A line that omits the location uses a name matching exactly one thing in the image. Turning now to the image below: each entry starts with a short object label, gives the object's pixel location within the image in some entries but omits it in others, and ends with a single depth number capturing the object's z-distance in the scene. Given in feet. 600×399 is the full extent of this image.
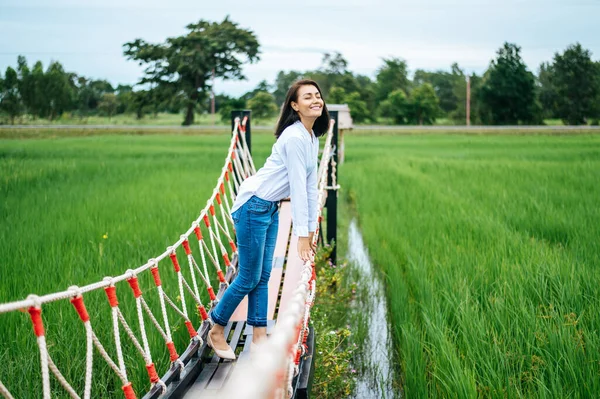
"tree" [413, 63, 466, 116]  115.98
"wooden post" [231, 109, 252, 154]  15.90
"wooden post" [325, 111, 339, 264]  16.80
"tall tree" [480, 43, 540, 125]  95.50
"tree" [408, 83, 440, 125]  102.68
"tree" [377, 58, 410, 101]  115.34
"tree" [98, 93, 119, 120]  109.50
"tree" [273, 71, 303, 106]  151.94
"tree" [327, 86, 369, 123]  101.14
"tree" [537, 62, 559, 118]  100.42
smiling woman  8.04
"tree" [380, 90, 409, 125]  103.45
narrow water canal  11.04
